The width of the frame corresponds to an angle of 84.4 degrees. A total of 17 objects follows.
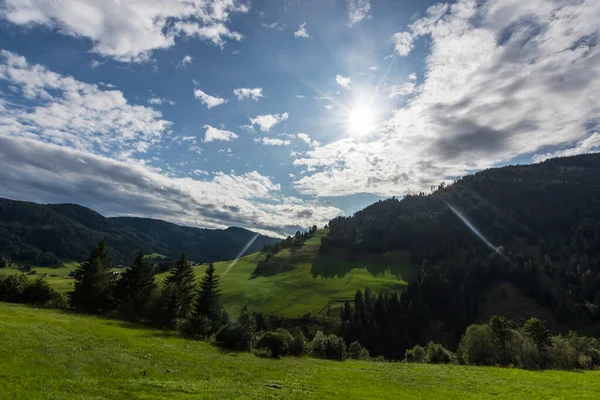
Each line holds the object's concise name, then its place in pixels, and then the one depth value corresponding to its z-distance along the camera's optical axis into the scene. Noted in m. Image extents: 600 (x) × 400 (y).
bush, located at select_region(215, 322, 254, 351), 51.41
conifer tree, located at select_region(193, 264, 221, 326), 72.69
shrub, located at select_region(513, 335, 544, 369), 57.97
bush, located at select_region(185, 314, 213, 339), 59.84
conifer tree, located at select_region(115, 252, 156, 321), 78.19
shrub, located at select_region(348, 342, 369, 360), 79.52
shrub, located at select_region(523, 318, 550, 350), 63.34
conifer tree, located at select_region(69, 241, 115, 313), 77.94
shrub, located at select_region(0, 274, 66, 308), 75.00
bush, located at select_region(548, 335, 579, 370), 56.84
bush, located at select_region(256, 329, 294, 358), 49.97
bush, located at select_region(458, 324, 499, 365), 66.75
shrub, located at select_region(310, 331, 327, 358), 60.41
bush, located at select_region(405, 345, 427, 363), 78.00
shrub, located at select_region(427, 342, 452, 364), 67.06
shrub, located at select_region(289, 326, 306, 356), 55.72
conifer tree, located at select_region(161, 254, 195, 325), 66.35
